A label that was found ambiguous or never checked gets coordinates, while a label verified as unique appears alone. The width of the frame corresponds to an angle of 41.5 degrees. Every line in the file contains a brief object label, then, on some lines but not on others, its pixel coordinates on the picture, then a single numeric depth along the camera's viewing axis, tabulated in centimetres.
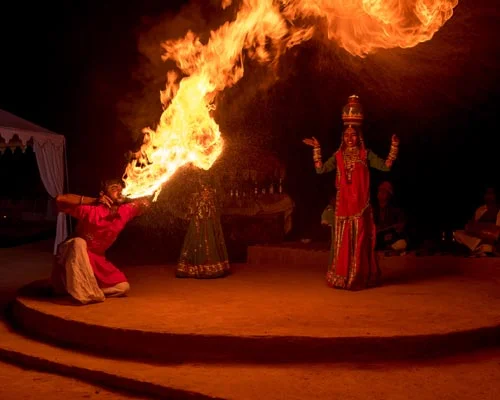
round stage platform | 552
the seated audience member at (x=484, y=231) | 902
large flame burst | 798
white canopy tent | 1331
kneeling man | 709
